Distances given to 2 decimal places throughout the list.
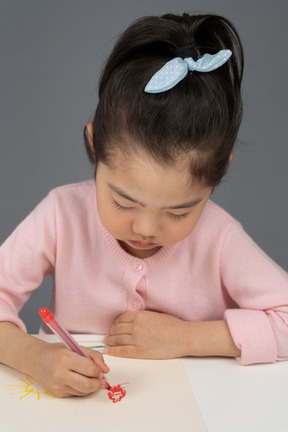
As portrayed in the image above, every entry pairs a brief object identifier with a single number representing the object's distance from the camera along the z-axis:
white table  1.05
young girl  1.11
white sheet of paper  1.03
